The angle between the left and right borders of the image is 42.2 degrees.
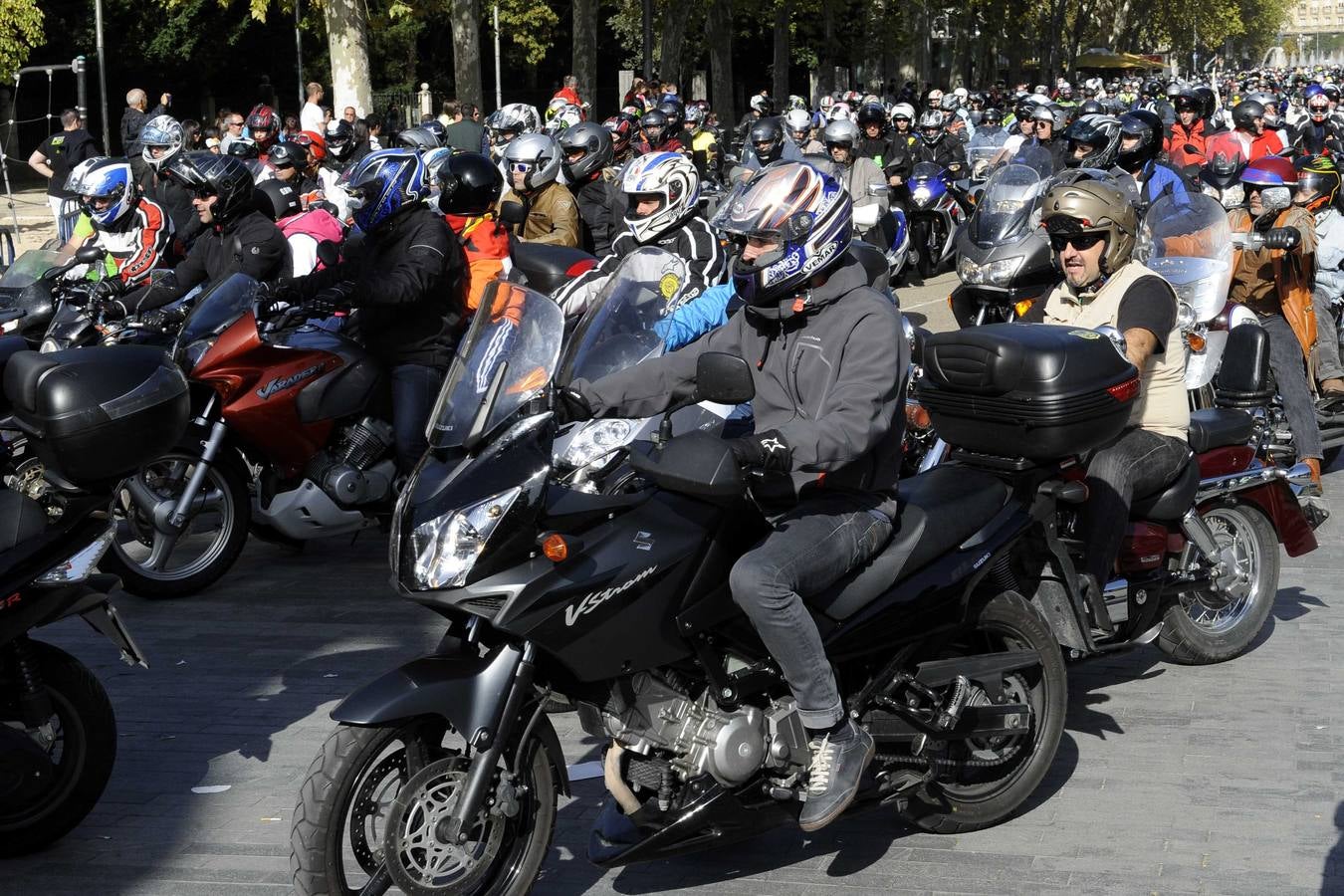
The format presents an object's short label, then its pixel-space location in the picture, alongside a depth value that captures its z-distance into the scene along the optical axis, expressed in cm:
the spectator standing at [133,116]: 1997
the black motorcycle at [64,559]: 467
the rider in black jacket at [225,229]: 871
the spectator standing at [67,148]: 1894
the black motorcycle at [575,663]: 391
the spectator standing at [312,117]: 2143
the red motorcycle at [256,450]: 768
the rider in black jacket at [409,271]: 786
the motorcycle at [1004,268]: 909
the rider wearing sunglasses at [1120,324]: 570
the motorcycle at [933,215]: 1955
